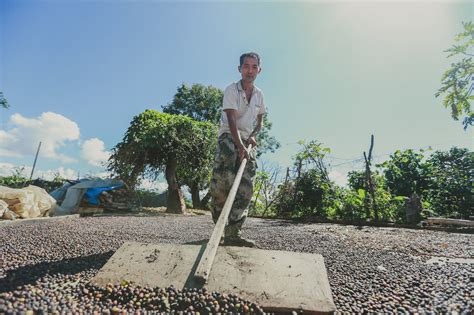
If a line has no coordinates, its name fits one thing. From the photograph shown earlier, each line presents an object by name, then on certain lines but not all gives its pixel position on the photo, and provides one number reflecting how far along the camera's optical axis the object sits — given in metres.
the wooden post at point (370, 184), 7.32
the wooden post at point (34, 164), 14.70
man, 2.85
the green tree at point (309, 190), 8.32
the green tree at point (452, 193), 8.60
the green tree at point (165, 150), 8.56
